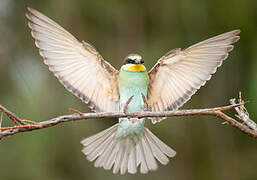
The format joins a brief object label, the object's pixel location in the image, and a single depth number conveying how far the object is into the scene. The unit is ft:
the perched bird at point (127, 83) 22.74
